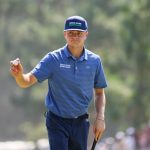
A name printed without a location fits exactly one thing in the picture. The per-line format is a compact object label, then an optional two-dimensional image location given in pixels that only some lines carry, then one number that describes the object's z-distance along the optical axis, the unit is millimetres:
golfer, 14008
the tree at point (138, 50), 49156
